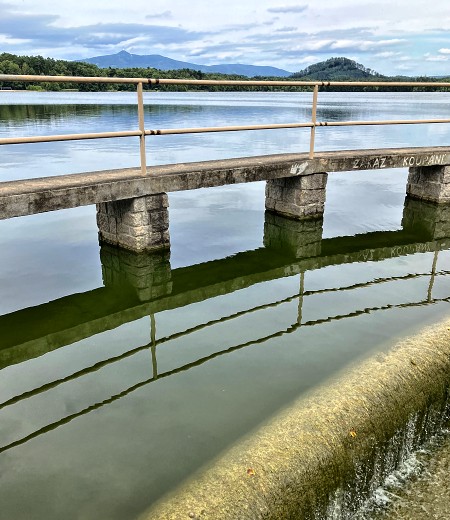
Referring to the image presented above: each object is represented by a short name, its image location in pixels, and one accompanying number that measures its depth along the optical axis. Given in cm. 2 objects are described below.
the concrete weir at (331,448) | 228
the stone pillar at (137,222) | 574
